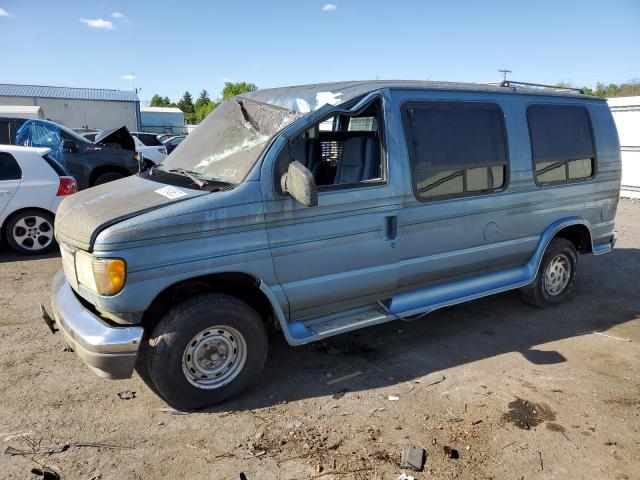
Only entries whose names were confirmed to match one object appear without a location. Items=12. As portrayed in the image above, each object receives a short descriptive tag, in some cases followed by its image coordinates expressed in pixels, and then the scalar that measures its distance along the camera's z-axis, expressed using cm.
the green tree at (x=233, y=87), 7324
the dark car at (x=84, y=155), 971
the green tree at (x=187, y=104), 9012
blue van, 316
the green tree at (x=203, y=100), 8669
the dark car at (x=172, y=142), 1947
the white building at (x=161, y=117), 5519
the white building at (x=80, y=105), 4062
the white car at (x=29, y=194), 724
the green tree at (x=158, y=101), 9232
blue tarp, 974
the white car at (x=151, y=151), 1202
